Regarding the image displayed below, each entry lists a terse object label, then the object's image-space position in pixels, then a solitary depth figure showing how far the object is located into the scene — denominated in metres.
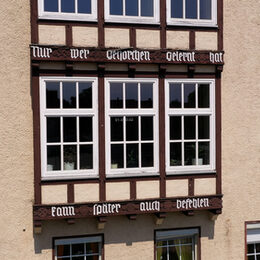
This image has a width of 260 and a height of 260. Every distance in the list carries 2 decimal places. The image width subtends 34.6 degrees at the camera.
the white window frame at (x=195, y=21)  8.65
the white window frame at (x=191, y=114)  8.74
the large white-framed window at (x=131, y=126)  8.52
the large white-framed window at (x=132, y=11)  8.41
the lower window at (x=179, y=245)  9.23
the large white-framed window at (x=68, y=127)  8.22
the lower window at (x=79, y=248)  8.67
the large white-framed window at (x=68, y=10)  8.10
